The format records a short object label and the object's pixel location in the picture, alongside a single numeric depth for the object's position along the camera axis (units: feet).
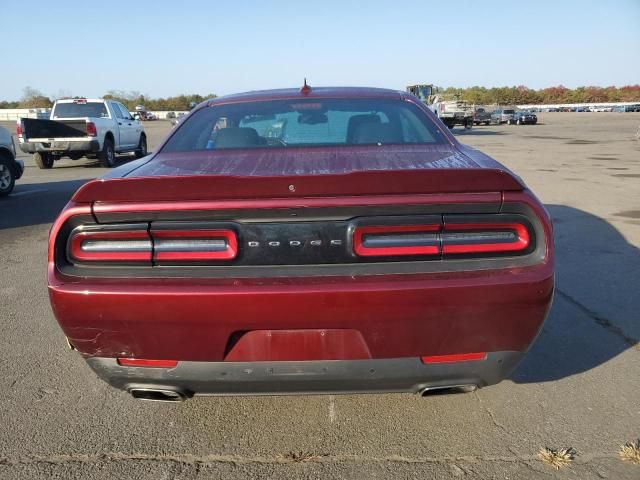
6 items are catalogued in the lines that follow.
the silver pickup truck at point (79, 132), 44.91
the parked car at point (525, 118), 157.58
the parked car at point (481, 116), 153.35
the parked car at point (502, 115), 167.53
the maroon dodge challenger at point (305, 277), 6.45
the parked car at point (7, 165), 31.53
